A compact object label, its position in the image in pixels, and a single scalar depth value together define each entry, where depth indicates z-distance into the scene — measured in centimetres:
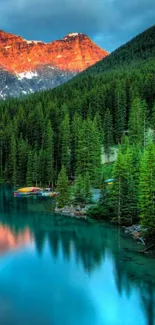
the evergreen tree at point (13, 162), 10719
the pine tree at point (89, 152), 8419
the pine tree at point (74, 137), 9589
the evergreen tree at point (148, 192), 4409
